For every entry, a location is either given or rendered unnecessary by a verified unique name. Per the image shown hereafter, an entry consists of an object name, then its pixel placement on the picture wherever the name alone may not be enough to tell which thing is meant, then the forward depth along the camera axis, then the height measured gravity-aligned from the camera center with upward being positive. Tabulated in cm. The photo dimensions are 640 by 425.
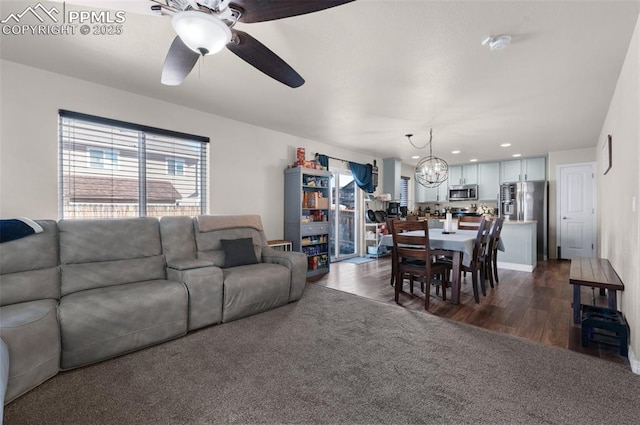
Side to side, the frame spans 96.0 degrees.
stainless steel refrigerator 633 +13
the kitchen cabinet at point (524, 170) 675 +102
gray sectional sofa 187 -65
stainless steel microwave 762 +52
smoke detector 217 +130
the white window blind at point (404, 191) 816 +59
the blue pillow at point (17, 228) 222 -12
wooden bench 233 -57
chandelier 469 +73
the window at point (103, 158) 310 +60
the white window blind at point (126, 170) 298 +51
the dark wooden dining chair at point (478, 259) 345 -58
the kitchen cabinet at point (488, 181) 736 +81
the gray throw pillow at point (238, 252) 340 -48
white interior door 591 +3
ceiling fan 138 +100
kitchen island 502 -61
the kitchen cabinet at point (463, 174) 773 +103
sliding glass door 627 -6
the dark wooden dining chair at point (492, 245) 403 -49
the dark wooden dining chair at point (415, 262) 321 -57
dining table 330 -45
